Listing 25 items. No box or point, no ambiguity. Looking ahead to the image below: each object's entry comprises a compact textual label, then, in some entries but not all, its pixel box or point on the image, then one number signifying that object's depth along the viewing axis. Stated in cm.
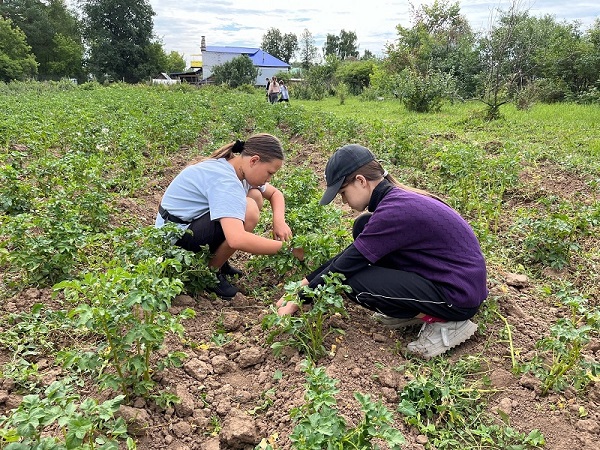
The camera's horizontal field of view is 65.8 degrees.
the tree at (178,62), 8958
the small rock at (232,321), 300
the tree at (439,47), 2147
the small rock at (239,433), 207
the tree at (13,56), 3909
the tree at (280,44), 9062
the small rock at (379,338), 284
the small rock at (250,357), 266
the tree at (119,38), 5228
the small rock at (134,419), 204
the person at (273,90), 2100
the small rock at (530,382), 241
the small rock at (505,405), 228
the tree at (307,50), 8757
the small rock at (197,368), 248
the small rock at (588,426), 215
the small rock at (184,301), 315
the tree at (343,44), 8294
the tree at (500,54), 1259
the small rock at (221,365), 258
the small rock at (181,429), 212
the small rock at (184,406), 222
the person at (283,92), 2067
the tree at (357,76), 3409
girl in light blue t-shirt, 292
